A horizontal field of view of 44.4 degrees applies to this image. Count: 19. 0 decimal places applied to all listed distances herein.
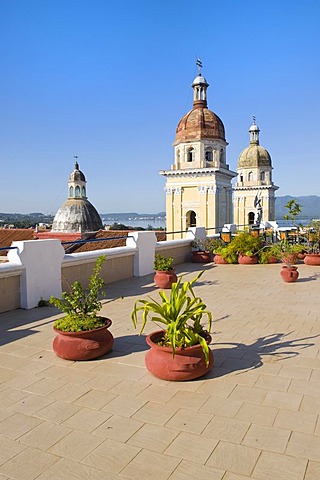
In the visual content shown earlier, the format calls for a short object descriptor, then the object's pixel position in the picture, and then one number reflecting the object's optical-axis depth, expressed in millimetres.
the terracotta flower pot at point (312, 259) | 12094
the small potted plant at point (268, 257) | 12672
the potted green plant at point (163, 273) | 8867
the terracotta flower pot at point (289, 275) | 9383
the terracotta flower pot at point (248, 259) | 12672
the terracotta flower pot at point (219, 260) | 12805
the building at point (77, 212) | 39594
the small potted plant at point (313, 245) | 12156
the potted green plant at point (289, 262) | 9398
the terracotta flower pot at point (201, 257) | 13234
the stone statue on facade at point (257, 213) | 20147
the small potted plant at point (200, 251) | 13254
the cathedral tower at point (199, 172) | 30891
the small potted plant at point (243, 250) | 12703
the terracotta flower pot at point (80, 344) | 4465
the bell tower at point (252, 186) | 42094
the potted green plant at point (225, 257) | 12758
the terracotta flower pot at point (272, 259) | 12719
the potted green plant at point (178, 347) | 3885
